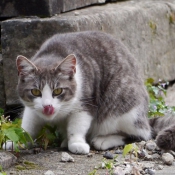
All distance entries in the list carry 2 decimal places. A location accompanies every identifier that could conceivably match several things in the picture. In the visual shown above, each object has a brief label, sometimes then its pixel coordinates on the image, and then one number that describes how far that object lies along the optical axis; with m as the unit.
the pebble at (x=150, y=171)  7.72
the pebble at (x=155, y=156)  8.65
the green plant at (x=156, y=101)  11.22
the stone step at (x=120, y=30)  10.61
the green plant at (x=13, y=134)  8.16
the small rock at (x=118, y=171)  7.45
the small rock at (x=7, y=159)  7.86
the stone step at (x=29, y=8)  10.89
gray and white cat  8.76
